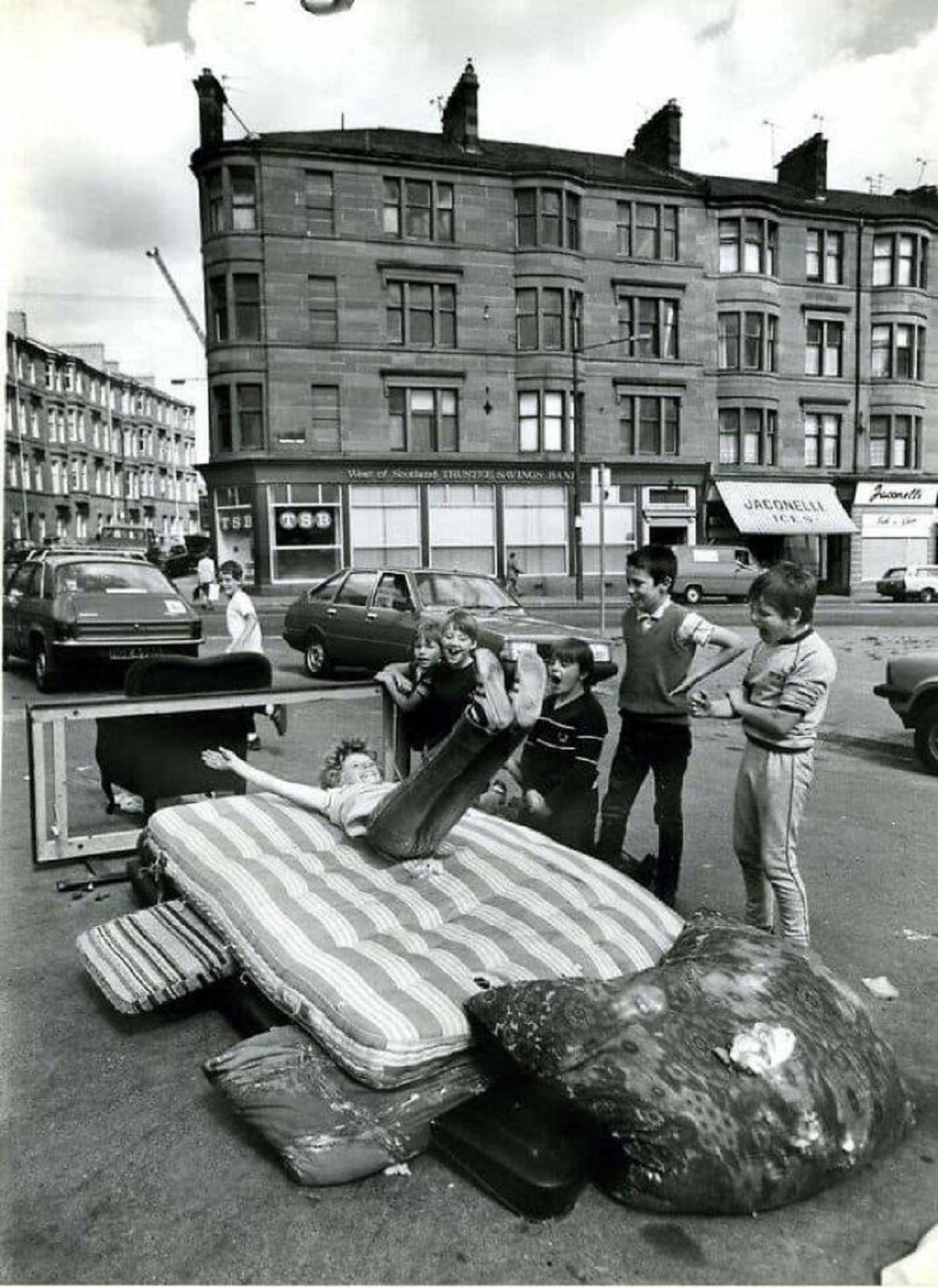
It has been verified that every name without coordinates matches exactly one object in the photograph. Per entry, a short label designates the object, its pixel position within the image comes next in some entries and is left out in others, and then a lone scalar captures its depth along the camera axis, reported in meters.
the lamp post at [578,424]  29.27
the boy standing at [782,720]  3.85
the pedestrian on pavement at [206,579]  26.58
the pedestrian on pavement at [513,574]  29.99
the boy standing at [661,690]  4.66
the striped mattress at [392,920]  2.83
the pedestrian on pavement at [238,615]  9.59
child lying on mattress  3.37
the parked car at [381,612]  12.21
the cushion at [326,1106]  2.60
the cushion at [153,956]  3.40
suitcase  2.47
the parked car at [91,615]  11.33
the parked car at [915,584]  32.25
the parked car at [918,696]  8.15
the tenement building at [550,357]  31.05
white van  30.27
